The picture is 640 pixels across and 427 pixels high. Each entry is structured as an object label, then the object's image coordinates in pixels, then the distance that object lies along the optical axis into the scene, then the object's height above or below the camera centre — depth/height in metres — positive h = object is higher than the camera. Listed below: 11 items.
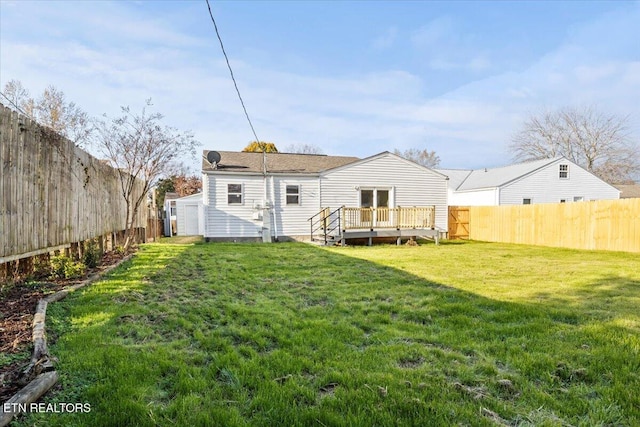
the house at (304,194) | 14.11 +0.85
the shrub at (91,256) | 6.37 -0.80
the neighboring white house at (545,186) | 20.19 +1.66
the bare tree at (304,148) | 41.69 +8.02
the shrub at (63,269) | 5.41 -0.88
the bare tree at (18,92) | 17.41 +6.29
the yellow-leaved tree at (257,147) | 29.29 +5.81
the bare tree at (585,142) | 28.61 +6.37
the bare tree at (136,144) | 9.92 +2.12
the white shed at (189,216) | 20.80 -0.16
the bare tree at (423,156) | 41.68 +7.08
